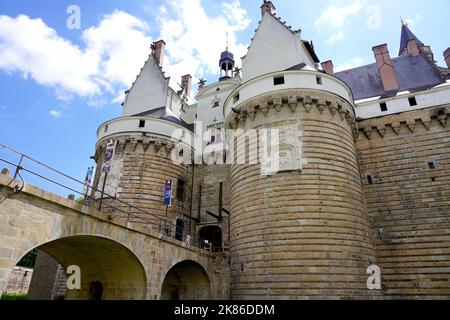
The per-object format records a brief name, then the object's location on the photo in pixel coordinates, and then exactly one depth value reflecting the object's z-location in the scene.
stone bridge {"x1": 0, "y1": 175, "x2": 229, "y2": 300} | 7.31
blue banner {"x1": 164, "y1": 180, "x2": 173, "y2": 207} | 17.12
